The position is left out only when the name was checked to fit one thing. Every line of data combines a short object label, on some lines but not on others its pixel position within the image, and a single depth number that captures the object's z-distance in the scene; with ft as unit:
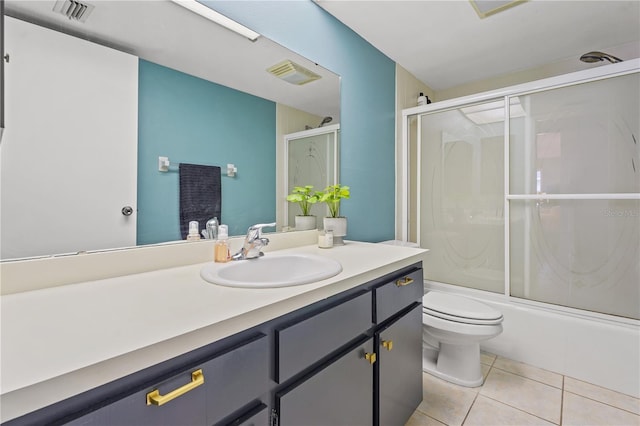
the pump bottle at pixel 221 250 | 3.84
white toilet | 5.41
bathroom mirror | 3.00
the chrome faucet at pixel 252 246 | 4.00
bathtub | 5.64
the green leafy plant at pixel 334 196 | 5.62
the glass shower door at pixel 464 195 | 7.50
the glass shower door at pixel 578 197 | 6.07
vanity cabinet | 1.70
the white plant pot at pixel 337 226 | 5.55
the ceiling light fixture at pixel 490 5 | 5.74
